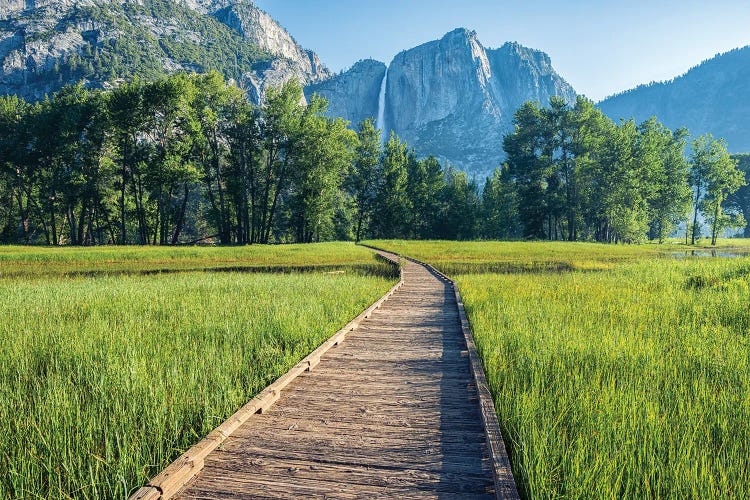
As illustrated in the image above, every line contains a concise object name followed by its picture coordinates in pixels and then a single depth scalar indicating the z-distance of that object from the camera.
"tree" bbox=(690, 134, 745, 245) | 51.56
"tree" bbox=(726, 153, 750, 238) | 80.12
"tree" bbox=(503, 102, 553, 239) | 56.50
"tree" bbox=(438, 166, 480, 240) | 68.19
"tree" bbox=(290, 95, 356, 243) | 51.91
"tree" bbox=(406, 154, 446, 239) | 68.38
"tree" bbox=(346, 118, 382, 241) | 65.44
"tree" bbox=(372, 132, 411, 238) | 64.56
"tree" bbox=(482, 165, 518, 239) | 69.31
